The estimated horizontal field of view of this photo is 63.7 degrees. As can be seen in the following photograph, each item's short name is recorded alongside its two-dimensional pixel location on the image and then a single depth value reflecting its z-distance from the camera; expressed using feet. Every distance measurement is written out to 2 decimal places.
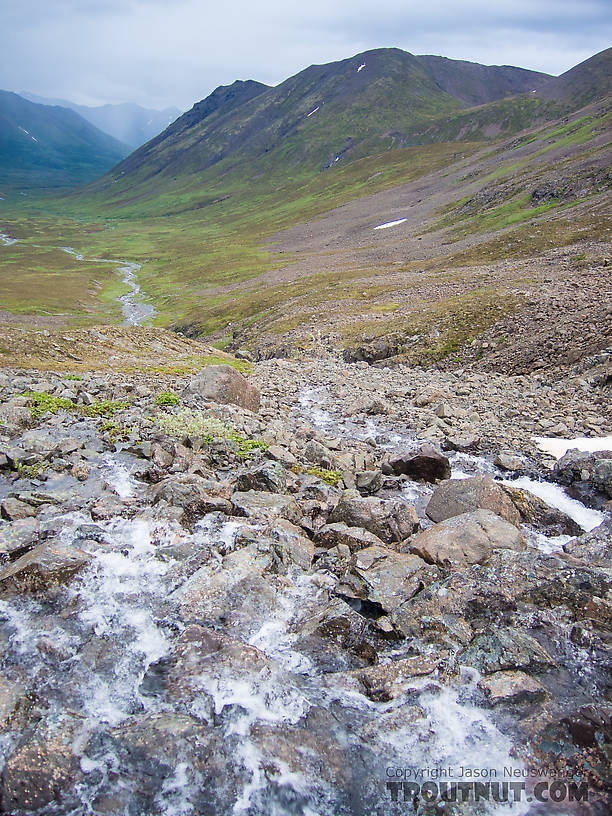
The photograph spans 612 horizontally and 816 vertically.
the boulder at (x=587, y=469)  65.00
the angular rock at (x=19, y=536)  40.24
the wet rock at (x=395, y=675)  31.09
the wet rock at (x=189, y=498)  49.26
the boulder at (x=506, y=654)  32.19
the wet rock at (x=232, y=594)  36.91
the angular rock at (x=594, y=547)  45.55
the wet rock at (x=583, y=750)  24.03
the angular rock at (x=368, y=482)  65.21
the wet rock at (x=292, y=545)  43.91
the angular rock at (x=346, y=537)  47.14
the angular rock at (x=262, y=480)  56.03
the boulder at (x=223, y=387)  82.58
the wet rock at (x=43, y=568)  36.83
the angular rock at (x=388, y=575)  38.65
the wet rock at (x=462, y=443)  81.80
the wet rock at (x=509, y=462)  74.64
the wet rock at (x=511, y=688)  30.12
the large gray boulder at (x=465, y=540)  44.21
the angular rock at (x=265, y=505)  50.21
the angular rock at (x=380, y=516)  50.78
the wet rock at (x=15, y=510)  44.86
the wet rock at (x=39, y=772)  23.73
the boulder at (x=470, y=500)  55.88
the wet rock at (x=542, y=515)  56.44
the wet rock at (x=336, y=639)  33.81
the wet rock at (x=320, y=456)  67.56
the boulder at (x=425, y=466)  70.64
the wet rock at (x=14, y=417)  64.49
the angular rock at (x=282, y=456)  64.59
